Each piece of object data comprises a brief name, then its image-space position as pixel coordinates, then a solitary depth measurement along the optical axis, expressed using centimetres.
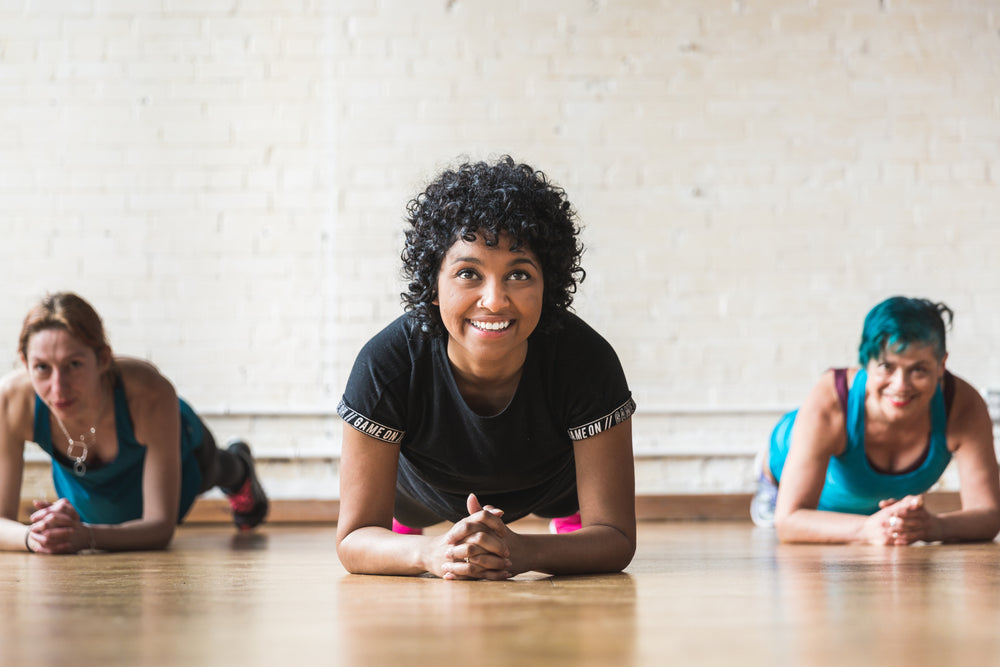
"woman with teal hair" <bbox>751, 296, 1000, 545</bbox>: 268
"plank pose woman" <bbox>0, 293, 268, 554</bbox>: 268
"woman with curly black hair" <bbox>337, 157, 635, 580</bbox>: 180
